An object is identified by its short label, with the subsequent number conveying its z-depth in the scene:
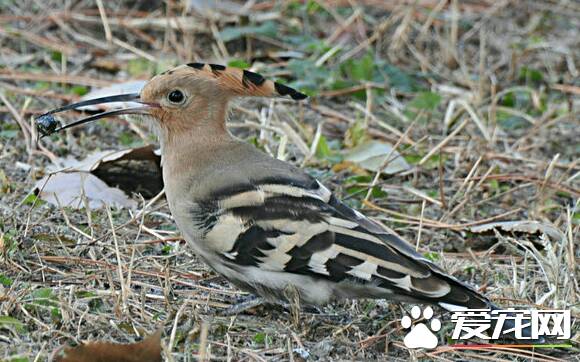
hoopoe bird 5.59
